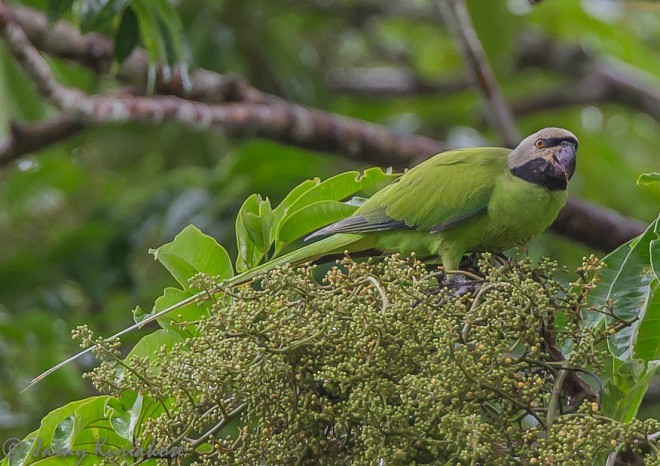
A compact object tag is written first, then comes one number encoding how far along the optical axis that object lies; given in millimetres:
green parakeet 8148
